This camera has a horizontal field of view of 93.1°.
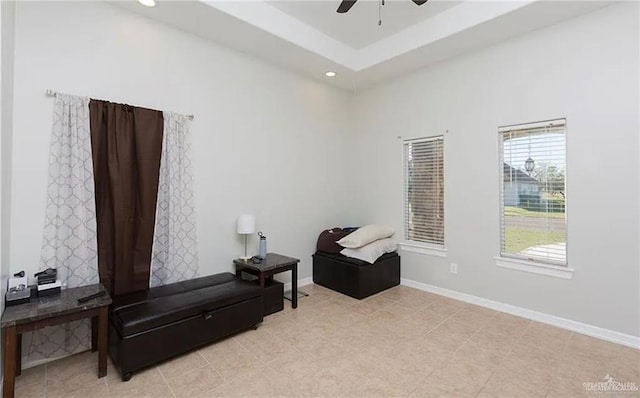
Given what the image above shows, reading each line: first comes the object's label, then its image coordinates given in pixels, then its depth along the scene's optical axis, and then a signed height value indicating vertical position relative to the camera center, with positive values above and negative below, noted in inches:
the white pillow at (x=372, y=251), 153.8 -25.1
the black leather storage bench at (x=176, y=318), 85.2 -36.4
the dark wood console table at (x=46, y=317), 72.7 -29.6
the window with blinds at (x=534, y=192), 119.9 +4.3
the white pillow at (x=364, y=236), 156.7 -17.5
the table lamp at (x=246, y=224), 134.6 -9.5
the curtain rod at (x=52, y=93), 94.6 +34.5
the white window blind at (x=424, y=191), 157.1 +6.6
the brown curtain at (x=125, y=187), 103.3 +5.5
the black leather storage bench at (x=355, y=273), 149.1 -36.9
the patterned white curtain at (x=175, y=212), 118.6 -3.6
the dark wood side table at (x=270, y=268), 125.7 -27.9
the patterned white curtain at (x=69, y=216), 95.1 -4.3
